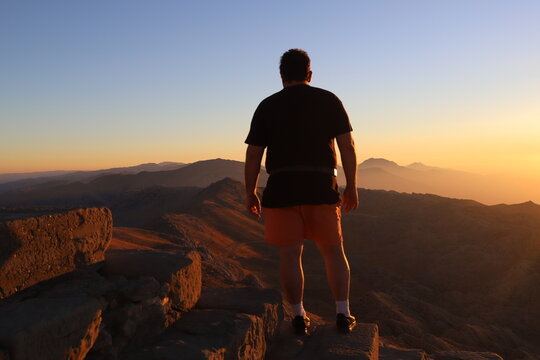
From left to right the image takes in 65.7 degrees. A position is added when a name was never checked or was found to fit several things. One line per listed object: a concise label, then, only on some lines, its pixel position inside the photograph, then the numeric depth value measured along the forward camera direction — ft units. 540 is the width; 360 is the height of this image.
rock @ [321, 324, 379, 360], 8.64
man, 8.90
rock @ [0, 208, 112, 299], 7.21
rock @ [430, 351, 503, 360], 14.11
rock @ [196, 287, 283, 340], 9.95
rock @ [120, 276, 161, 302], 8.07
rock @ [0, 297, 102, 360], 5.65
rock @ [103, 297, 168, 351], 7.55
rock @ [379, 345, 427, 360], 11.53
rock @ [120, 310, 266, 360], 7.20
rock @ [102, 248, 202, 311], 9.09
